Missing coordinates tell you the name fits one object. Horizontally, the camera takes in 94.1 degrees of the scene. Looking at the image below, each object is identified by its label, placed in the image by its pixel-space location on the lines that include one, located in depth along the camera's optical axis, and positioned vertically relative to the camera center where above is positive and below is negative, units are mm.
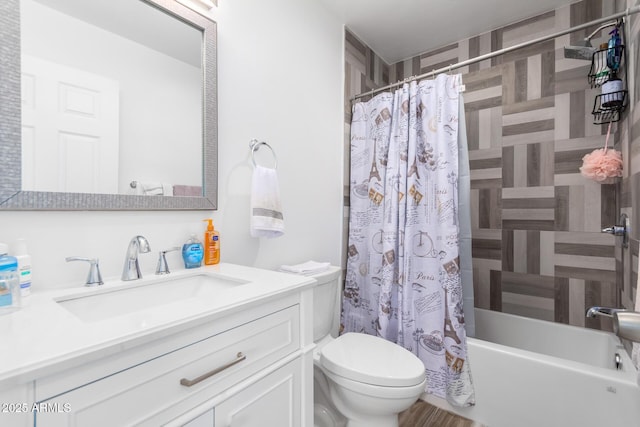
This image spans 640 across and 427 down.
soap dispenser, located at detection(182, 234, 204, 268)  1196 -168
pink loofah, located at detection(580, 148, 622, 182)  1606 +264
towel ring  1482 +334
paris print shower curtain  1646 -125
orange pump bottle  1263 -144
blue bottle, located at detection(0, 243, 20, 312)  716 -179
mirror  857 +365
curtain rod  1228 +862
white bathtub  1266 -816
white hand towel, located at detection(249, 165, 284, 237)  1392 +34
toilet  1199 -676
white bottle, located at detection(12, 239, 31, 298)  806 -145
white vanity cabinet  529 -372
